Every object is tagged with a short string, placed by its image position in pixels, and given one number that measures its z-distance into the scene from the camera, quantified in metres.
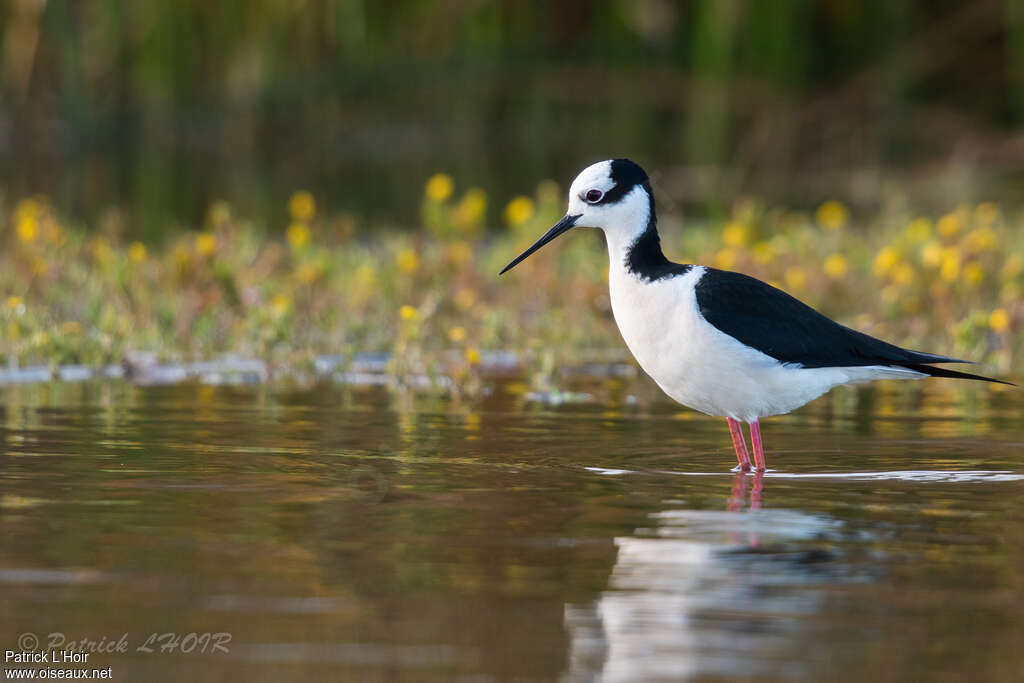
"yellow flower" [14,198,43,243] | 12.09
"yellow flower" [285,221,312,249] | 12.59
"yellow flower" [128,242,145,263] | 11.80
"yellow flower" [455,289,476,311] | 11.41
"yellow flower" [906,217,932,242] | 12.99
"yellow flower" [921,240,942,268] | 11.69
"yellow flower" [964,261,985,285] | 11.16
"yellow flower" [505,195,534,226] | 12.91
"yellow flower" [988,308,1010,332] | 10.13
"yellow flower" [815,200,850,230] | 13.73
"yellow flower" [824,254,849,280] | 11.82
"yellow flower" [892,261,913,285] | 11.39
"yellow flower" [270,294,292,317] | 10.03
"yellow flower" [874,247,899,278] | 11.43
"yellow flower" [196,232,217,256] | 11.38
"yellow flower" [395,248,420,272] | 11.71
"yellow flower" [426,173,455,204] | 12.81
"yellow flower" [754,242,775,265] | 12.08
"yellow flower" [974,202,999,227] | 13.04
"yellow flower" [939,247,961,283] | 11.30
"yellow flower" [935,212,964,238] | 12.30
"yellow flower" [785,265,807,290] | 11.44
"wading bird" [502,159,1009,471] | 7.10
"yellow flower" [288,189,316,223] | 13.37
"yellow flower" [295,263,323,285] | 11.63
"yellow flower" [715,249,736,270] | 11.87
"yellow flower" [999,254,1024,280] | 11.52
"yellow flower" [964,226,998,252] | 11.76
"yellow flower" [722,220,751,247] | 12.66
